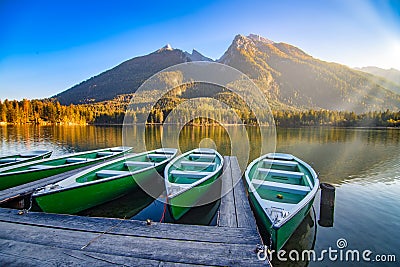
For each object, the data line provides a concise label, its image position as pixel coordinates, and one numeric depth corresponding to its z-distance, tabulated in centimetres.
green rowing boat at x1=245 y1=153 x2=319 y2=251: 463
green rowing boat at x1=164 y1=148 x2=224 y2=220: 605
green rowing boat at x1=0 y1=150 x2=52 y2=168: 1046
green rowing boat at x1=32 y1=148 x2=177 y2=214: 567
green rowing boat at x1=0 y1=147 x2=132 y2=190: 797
